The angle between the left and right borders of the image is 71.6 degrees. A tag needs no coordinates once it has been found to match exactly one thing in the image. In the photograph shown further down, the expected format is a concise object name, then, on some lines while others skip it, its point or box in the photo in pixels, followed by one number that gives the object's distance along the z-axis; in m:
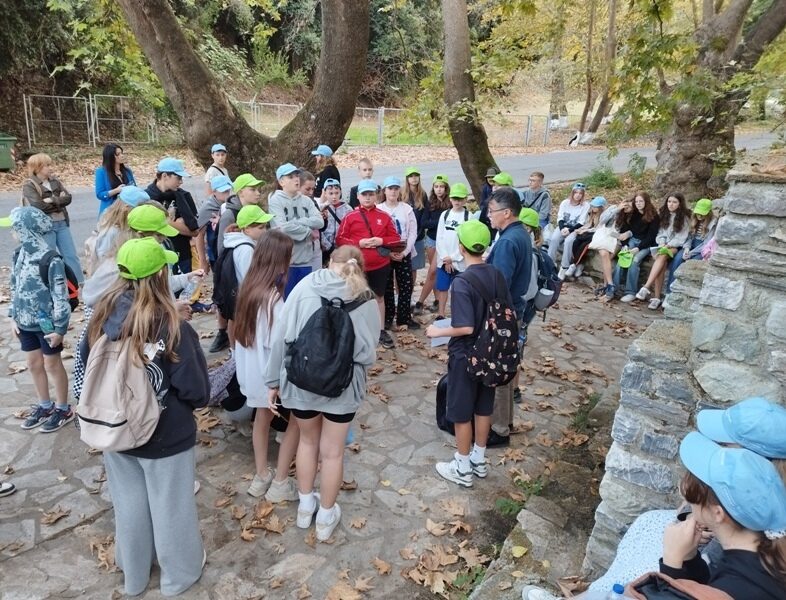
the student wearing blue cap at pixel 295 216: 5.63
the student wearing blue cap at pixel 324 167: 7.27
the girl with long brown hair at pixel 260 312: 3.70
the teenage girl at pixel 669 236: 8.80
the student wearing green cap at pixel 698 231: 8.50
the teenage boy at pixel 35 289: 4.11
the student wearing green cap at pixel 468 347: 3.99
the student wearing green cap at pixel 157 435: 2.81
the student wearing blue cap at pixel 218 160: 7.60
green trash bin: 15.16
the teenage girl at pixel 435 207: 7.55
